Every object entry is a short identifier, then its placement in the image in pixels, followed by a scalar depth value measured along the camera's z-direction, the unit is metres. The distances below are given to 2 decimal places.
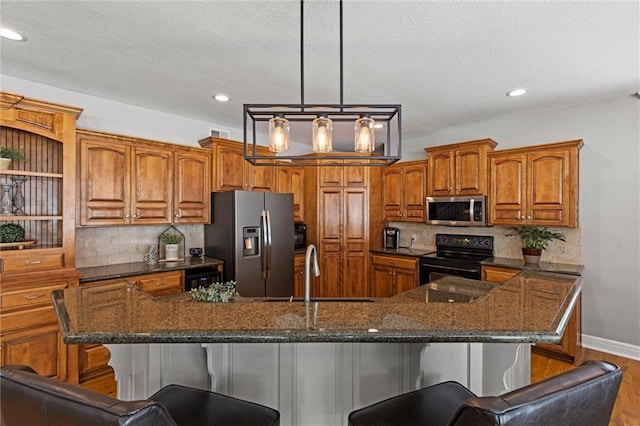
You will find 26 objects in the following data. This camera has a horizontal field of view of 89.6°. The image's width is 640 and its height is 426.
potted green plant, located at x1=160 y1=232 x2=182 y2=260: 3.59
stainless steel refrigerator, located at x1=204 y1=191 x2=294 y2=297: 3.57
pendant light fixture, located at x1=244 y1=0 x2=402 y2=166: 1.65
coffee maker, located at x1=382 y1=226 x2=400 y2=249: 4.88
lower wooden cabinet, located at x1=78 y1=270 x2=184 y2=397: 2.66
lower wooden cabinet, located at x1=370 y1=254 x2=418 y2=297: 4.28
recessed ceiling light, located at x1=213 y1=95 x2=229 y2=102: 3.24
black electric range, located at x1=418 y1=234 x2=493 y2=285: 3.77
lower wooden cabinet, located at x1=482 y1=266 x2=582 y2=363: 3.05
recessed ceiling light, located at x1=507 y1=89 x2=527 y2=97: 3.04
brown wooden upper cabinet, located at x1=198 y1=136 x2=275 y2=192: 3.83
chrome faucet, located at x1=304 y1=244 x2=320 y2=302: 1.75
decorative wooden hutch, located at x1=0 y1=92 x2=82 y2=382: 2.33
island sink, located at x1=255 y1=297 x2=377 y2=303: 2.00
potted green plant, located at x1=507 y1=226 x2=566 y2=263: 3.55
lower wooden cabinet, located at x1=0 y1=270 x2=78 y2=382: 2.28
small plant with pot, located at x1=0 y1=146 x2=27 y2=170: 2.40
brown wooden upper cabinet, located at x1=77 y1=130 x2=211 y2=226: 2.99
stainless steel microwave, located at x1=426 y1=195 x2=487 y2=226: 3.86
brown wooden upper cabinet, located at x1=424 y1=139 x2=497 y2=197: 3.85
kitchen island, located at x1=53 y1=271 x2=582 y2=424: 1.26
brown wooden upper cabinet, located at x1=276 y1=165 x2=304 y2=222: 4.55
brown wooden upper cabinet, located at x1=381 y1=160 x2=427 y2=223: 4.50
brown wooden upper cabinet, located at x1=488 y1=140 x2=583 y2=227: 3.28
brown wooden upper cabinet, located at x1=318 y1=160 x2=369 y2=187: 4.68
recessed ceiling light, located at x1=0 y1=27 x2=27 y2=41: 2.06
